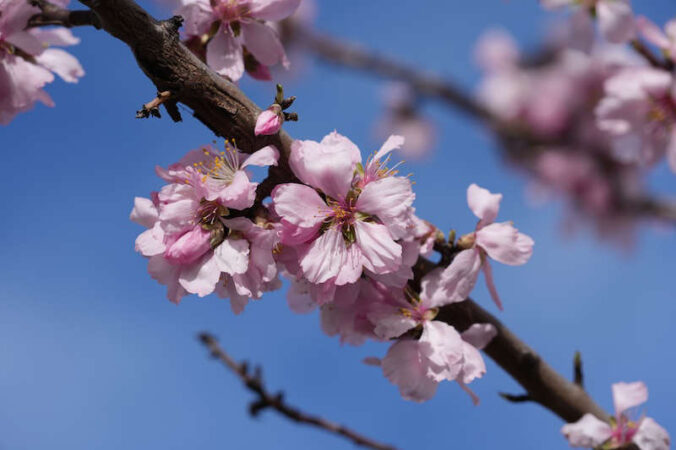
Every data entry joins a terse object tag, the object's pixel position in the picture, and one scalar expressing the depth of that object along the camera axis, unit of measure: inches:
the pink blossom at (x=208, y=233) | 36.1
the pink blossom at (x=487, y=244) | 37.1
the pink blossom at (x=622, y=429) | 38.1
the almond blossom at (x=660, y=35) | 42.0
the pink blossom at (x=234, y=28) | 37.6
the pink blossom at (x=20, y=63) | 37.6
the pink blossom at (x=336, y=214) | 36.0
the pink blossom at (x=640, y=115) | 42.4
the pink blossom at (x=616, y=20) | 41.7
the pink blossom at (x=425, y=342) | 36.9
